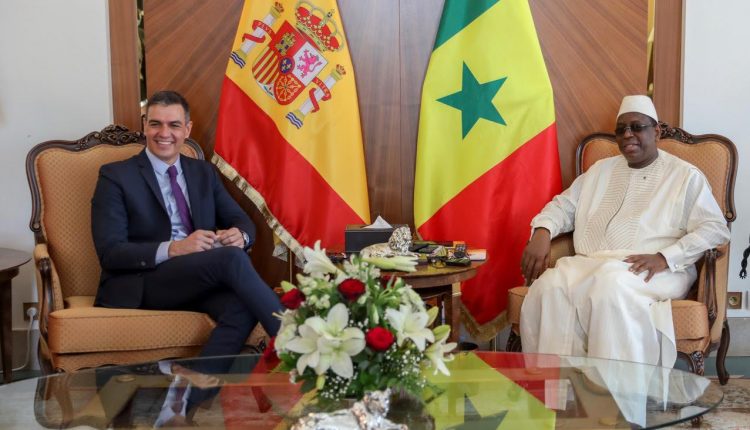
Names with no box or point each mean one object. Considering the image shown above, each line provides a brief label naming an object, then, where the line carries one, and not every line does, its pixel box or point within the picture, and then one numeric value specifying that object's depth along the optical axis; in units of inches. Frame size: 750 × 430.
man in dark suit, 133.4
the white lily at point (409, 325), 75.4
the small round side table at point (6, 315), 153.5
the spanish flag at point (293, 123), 169.0
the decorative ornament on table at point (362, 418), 79.7
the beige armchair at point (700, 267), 139.3
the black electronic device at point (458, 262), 139.9
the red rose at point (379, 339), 73.7
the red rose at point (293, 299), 77.9
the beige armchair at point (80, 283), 132.8
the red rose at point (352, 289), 75.5
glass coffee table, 89.6
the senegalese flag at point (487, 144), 170.1
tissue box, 145.6
